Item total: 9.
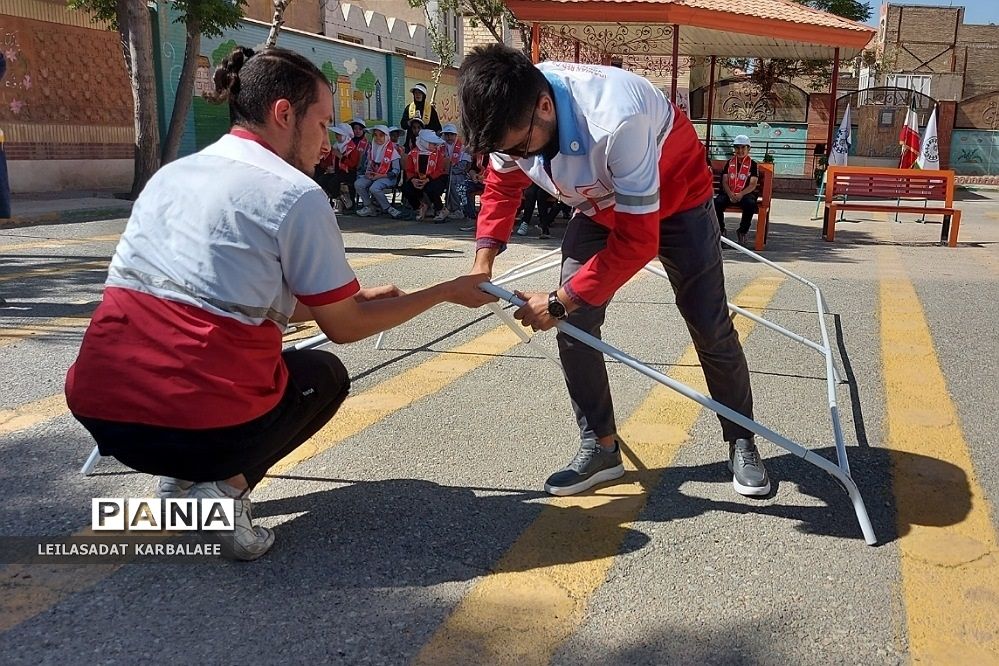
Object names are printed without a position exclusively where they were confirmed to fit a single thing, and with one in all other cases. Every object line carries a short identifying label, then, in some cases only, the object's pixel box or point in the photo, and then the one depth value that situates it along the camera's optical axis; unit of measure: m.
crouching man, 2.19
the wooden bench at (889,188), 11.20
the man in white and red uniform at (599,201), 2.50
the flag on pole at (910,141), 16.20
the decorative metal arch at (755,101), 20.11
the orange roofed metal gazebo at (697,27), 12.29
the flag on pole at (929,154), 16.61
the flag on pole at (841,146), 16.25
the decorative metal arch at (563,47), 15.72
